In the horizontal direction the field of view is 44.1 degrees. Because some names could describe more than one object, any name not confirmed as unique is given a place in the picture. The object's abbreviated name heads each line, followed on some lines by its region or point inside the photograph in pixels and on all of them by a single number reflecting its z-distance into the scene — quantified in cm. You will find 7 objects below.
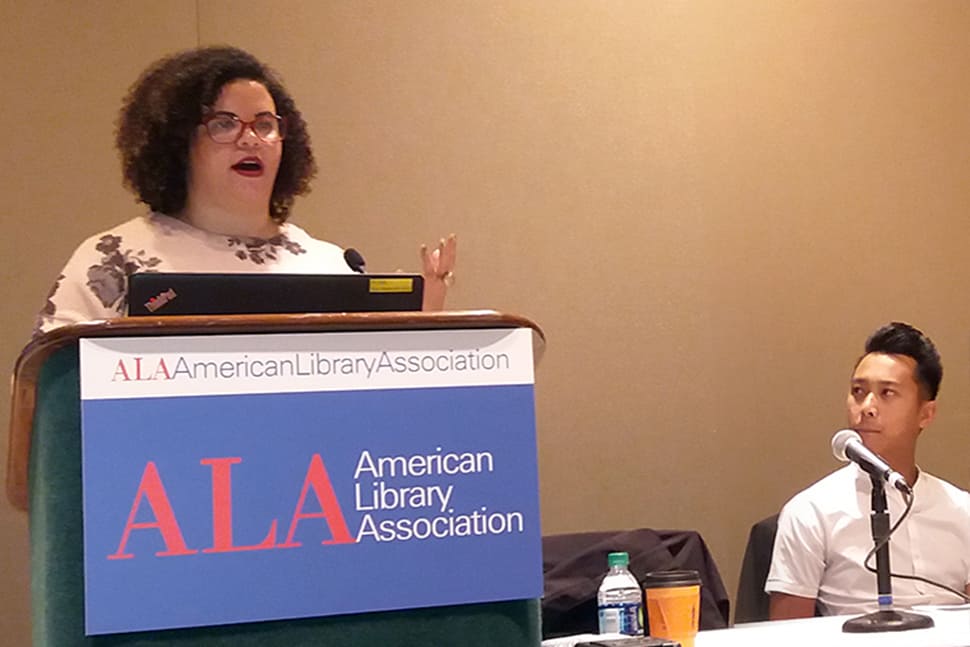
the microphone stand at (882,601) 217
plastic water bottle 217
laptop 139
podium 122
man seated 311
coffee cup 205
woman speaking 222
